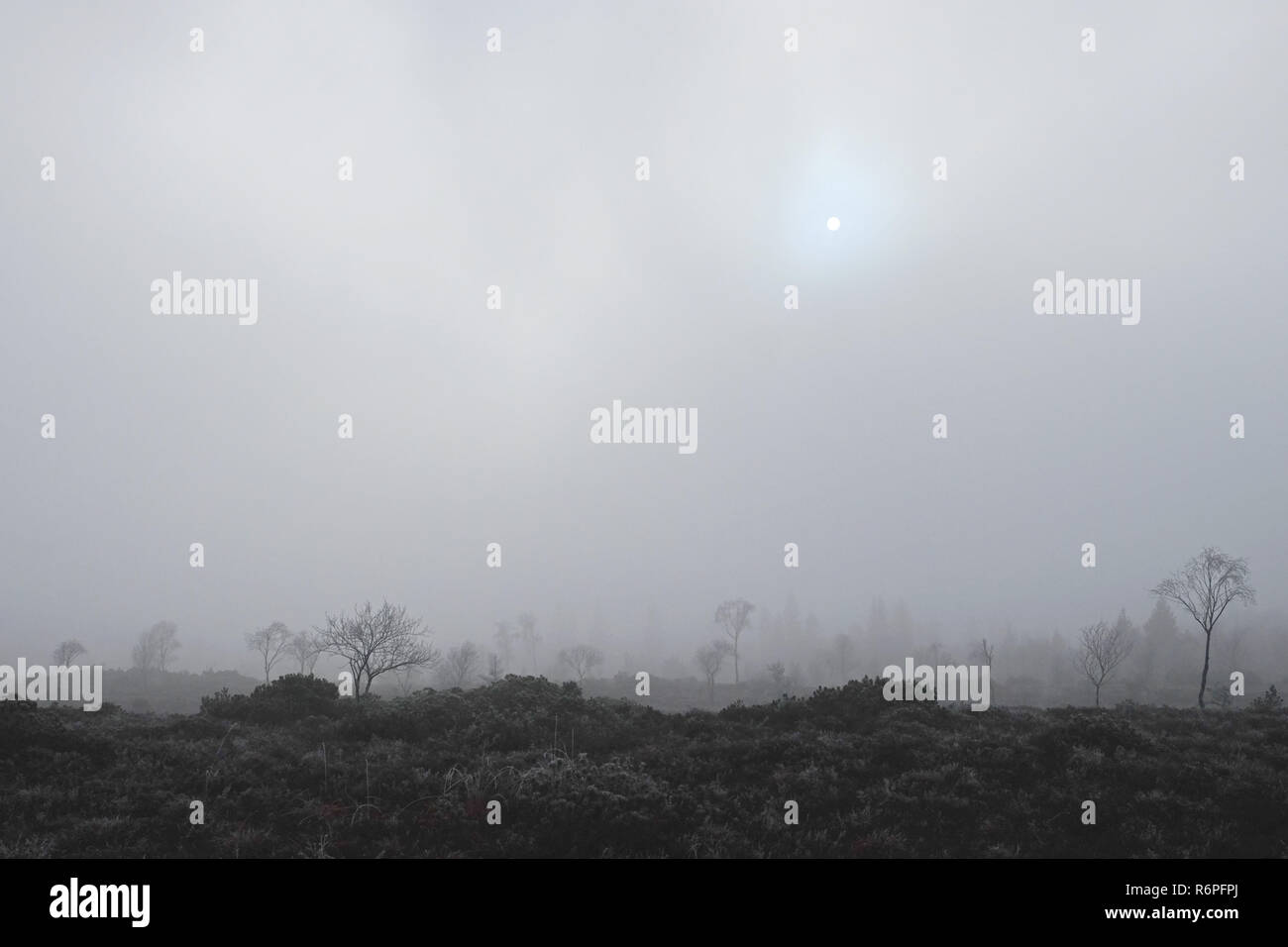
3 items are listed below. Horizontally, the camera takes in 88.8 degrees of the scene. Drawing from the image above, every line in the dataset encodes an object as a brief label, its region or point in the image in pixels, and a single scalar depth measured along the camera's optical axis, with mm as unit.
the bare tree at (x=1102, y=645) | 43562
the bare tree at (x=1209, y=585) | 37906
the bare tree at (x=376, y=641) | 27891
